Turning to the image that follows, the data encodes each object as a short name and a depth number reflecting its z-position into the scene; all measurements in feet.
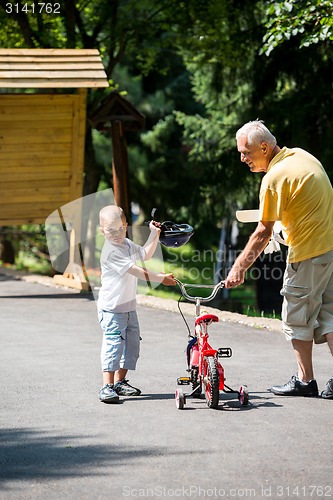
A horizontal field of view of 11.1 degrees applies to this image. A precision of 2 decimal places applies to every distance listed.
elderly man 39.11
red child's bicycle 37.66
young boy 40.13
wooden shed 80.33
